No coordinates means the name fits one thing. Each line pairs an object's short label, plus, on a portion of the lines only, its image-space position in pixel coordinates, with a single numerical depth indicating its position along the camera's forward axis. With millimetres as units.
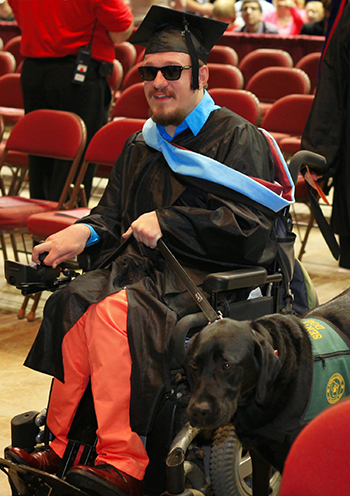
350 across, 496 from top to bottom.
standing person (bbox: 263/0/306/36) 10195
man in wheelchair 1984
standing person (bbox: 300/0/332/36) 9289
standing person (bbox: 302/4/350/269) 3482
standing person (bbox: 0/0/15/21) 11102
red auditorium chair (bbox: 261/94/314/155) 5051
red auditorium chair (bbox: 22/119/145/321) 3820
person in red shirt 4500
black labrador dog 1671
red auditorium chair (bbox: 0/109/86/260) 3869
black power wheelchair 1918
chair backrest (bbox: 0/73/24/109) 6258
